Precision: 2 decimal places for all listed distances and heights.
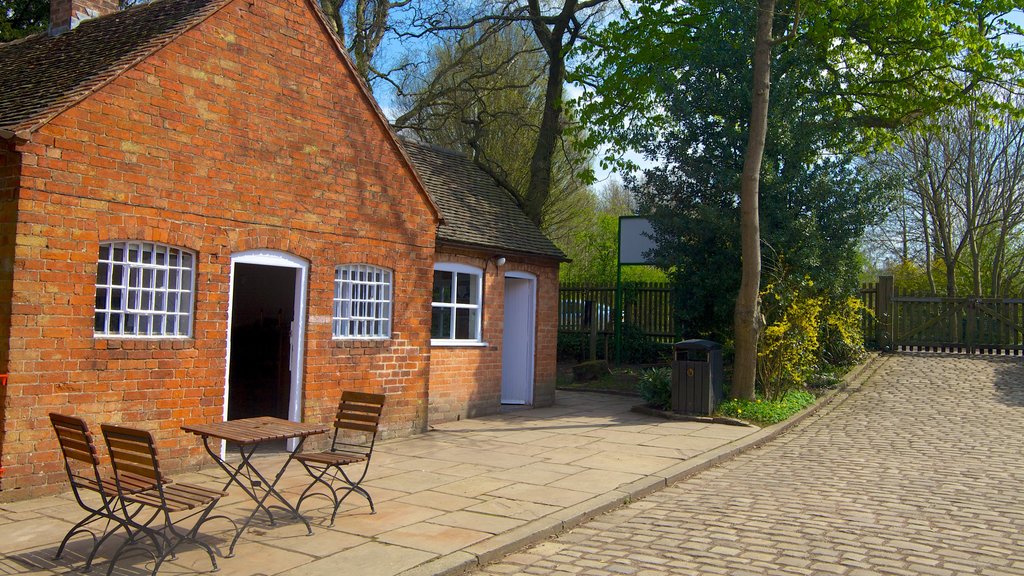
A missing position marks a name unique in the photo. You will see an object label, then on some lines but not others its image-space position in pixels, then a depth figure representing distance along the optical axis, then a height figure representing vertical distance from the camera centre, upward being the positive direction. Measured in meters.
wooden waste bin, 13.97 -0.67
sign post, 20.34 +2.44
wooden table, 6.34 -0.87
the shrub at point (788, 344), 14.66 -0.02
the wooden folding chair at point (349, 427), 7.18 -0.94
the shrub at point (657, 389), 15.02 -0.94
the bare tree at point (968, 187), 30.45 +6.27
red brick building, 7.82 +1.14
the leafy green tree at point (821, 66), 14.07 +6.01
